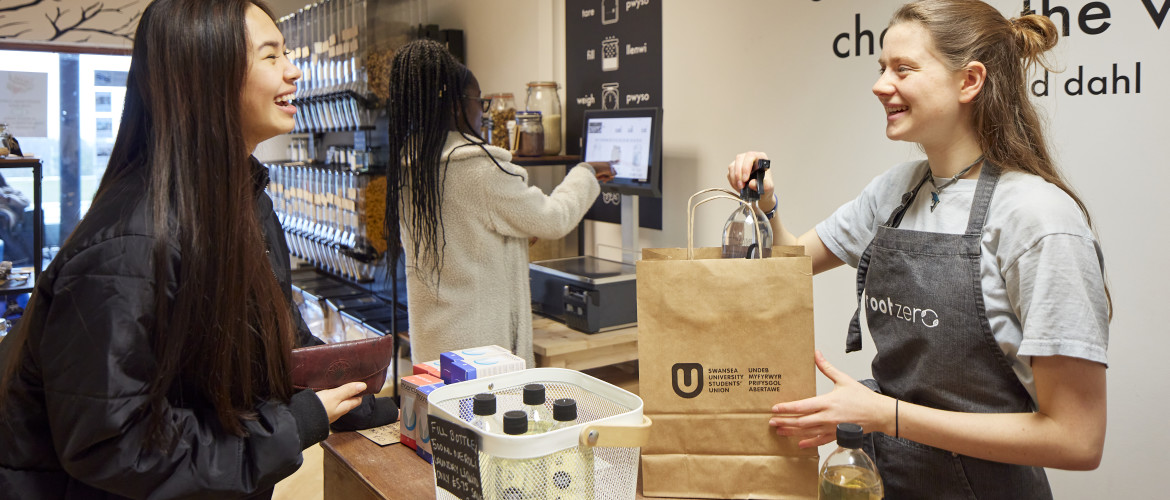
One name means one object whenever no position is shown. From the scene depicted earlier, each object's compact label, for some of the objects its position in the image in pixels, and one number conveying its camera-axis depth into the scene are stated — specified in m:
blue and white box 1.52
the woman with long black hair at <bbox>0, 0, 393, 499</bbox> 1.09
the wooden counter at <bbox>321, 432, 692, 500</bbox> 1.47
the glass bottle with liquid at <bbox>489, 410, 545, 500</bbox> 1.10
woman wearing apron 1.23
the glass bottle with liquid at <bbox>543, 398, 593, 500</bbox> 1.12
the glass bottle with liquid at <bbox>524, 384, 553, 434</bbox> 1.22
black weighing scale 3.14
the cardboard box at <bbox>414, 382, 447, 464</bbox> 1.57
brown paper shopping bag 1.22
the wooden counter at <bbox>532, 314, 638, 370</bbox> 3.02
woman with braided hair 2.74
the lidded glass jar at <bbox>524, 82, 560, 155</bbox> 3.92
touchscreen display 3.28
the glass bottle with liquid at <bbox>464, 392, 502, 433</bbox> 1.14
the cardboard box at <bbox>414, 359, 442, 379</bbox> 1.68
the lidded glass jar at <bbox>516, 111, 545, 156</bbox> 3.79
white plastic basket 1.10
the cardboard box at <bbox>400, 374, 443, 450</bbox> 1.59
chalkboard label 1.12
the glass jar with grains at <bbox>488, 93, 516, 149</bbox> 3.98
